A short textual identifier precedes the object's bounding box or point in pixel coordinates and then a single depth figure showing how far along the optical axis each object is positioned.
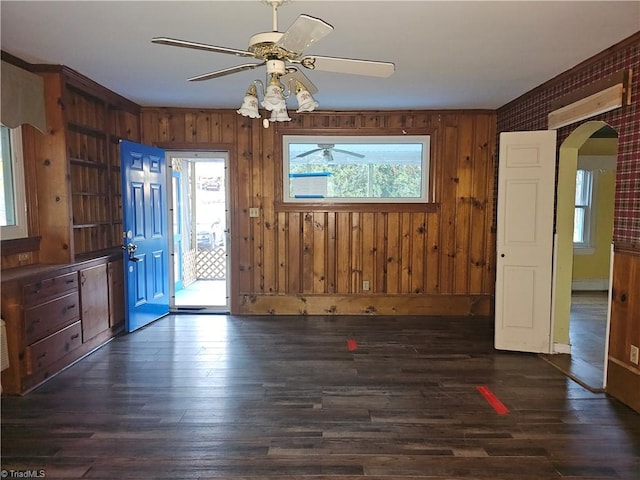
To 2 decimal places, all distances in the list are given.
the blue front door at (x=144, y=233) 4.57
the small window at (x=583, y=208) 7.06
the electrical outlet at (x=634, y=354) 2.93
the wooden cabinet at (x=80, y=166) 3.81
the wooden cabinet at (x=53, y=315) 3.14
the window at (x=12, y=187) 3.53
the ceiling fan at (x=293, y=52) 1.89
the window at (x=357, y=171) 5.48
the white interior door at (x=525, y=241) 3.95
